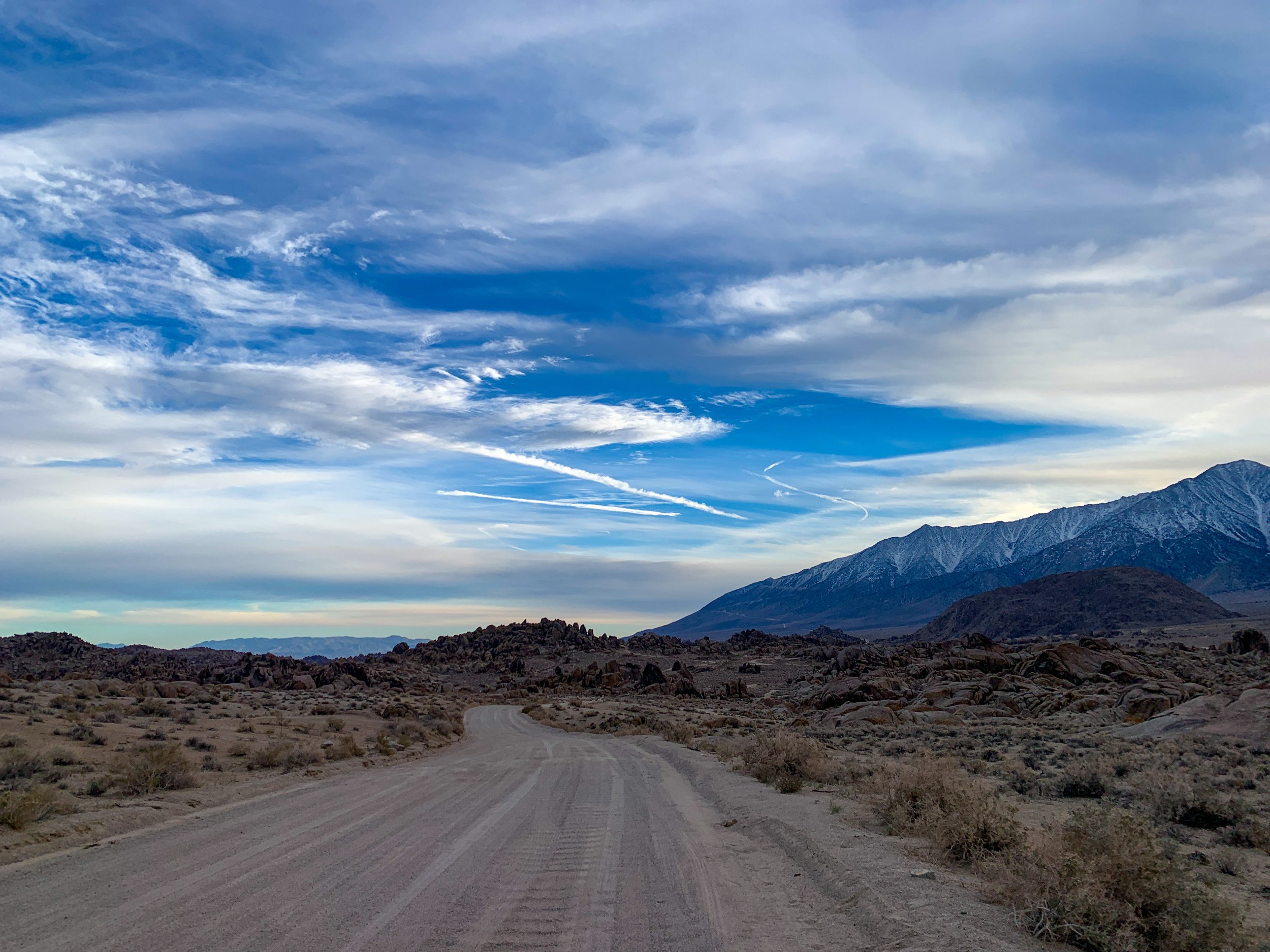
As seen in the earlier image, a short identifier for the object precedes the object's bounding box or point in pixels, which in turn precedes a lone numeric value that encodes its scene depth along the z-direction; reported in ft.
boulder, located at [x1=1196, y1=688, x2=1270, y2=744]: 74.18
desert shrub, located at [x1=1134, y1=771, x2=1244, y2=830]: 42.63
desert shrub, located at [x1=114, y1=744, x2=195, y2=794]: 50.72
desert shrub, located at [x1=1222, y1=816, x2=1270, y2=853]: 38.47
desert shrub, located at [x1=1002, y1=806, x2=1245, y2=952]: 22.02
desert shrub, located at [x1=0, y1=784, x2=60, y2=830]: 37.78
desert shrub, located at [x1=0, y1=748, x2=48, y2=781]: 50.60
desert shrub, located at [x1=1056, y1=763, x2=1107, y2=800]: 52.95
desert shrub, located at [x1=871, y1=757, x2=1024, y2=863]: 33.45
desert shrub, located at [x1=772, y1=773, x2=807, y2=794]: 57.06
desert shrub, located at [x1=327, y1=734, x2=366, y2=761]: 80.89
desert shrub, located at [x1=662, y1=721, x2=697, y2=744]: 109.50
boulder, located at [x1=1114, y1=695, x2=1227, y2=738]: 83.92
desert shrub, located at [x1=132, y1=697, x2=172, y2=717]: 100.22
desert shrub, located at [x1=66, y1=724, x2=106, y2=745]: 70.74
